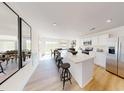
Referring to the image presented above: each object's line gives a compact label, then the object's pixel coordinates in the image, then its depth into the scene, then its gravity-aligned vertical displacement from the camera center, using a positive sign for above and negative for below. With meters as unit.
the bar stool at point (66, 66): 2.17 -0.70
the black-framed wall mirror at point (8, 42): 1.22 +0.08
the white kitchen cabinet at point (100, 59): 3.59 -0.80
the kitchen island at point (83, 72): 2.05 -0.93
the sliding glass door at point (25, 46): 2.11 -0.02
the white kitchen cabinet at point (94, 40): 4.26 +0.41
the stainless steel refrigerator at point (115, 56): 2.65 -0.47
